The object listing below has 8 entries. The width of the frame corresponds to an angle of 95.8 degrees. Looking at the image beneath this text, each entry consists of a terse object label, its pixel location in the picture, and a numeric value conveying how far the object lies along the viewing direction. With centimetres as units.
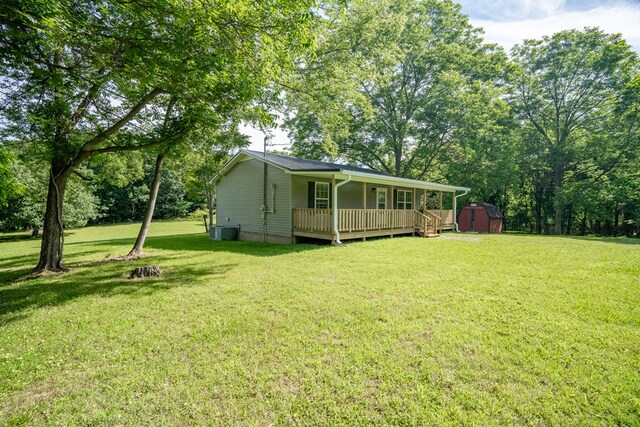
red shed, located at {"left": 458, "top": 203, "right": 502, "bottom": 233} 1991
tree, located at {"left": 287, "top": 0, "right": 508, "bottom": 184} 1992
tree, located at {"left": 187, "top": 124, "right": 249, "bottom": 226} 801
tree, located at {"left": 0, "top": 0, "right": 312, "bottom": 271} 406
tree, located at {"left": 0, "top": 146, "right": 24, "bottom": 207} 570
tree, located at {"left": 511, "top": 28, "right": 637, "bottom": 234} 1881
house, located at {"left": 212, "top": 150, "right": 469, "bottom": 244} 1112
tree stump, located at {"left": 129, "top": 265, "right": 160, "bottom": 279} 664
